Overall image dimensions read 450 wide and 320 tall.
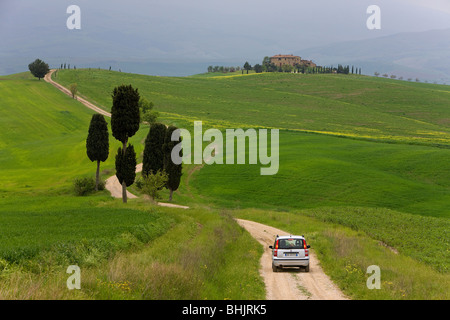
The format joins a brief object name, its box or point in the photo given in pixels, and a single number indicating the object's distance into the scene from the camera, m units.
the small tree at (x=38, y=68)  187.62
